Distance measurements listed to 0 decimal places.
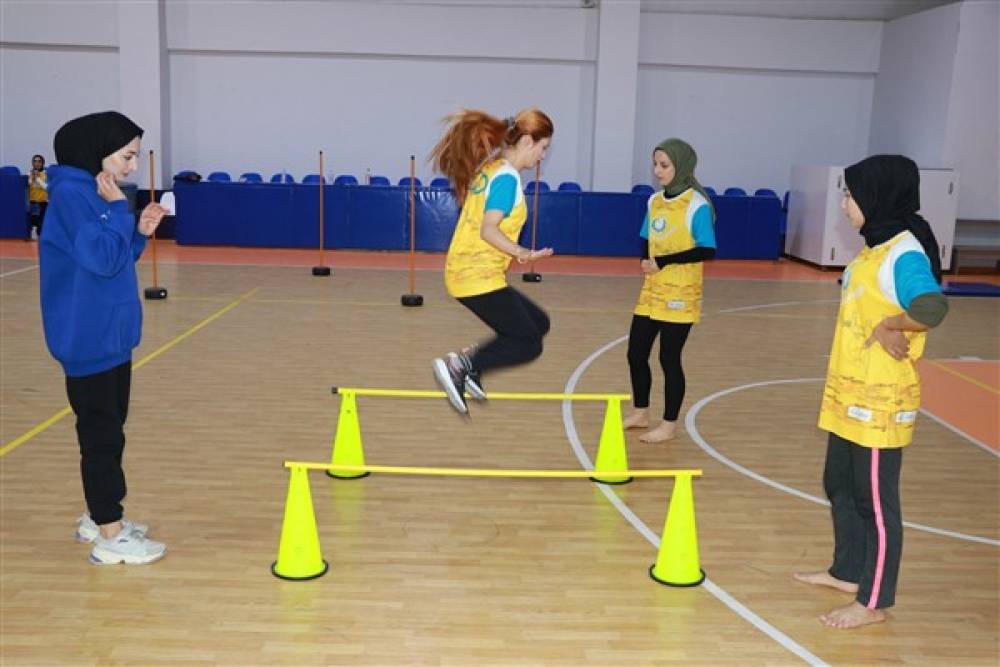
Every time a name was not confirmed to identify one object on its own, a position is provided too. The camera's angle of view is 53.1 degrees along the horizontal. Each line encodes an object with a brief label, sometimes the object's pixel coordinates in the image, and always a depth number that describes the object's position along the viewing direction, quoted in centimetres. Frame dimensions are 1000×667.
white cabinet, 1628
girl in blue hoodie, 381
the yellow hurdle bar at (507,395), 557
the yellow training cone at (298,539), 427
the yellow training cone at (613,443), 573
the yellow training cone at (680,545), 432
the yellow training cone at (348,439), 566
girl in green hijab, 587
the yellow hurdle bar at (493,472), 431
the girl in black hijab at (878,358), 348
